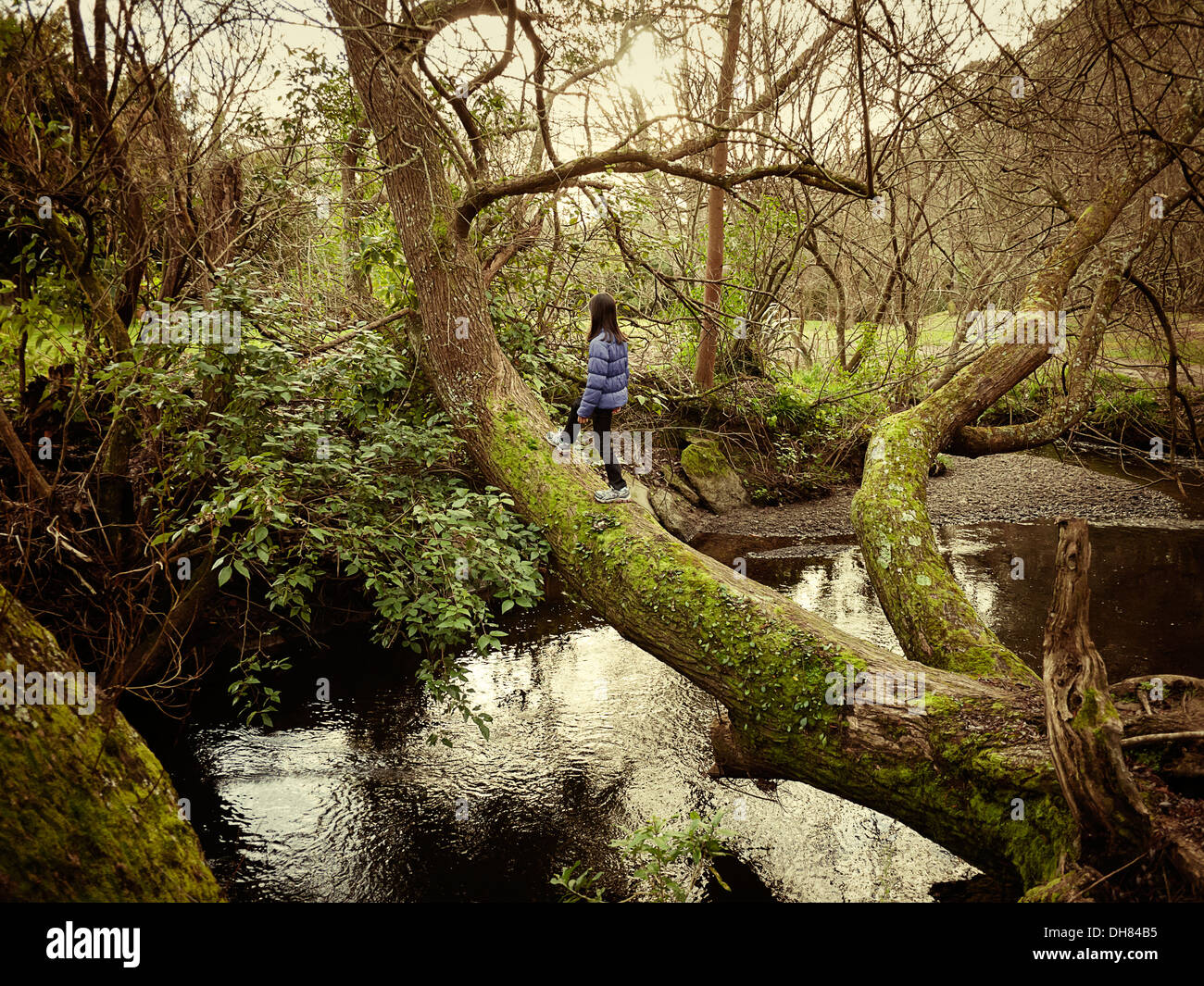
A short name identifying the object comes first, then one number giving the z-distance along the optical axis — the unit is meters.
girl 5.26
